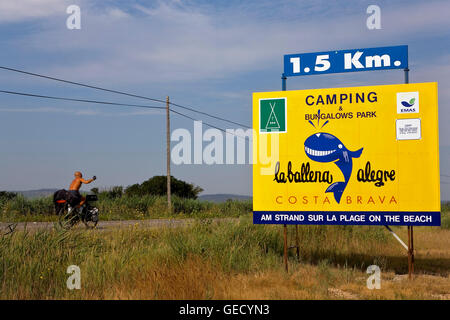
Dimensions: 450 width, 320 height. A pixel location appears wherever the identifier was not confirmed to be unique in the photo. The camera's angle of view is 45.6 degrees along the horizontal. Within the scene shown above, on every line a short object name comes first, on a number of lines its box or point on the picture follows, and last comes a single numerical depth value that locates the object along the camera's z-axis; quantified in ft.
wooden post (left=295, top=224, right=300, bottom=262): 39.79
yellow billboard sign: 34.40
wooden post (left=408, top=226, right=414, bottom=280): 34.73
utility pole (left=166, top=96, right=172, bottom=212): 110.73
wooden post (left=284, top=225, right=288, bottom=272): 35.64
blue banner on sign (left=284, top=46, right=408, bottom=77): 35.70
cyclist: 60.34
